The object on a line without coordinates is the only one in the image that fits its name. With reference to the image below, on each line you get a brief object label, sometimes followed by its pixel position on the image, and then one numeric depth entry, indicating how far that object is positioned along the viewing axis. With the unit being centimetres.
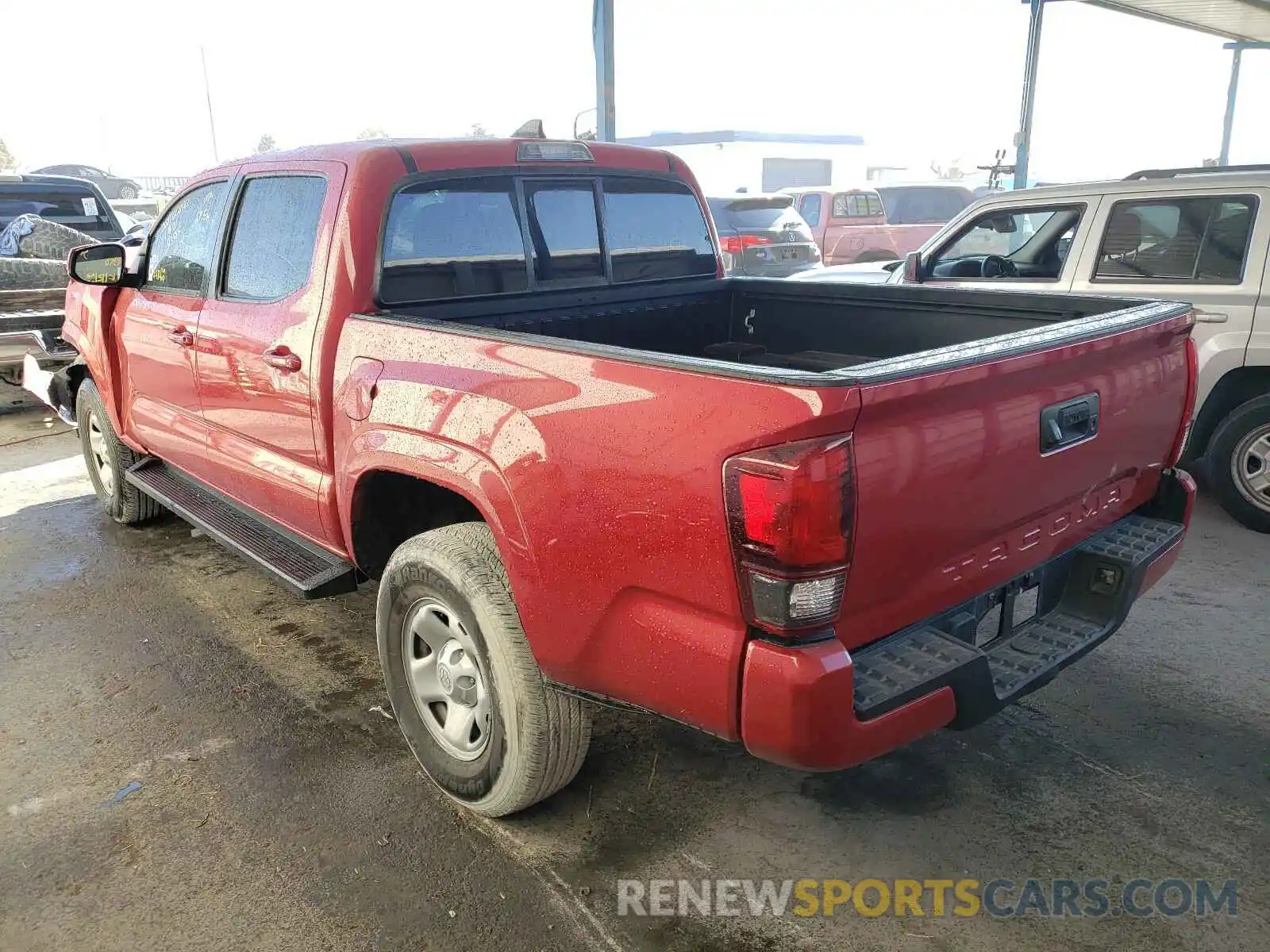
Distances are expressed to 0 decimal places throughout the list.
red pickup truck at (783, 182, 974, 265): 1516
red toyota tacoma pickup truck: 200
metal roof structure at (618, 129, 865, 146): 3938
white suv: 505
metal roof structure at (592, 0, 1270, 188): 1043
